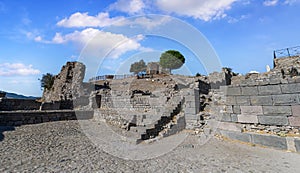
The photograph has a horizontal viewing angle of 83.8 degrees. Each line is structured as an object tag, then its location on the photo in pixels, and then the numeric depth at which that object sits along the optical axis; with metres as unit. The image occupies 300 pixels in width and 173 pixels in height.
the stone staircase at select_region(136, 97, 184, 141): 7.70
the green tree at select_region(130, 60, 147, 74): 49.39
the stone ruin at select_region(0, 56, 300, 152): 6.36
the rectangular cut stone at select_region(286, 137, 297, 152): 5.79
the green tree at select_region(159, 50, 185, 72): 47.30
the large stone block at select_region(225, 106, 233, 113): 7.89
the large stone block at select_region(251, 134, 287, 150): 6.00
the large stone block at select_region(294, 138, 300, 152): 5.71
